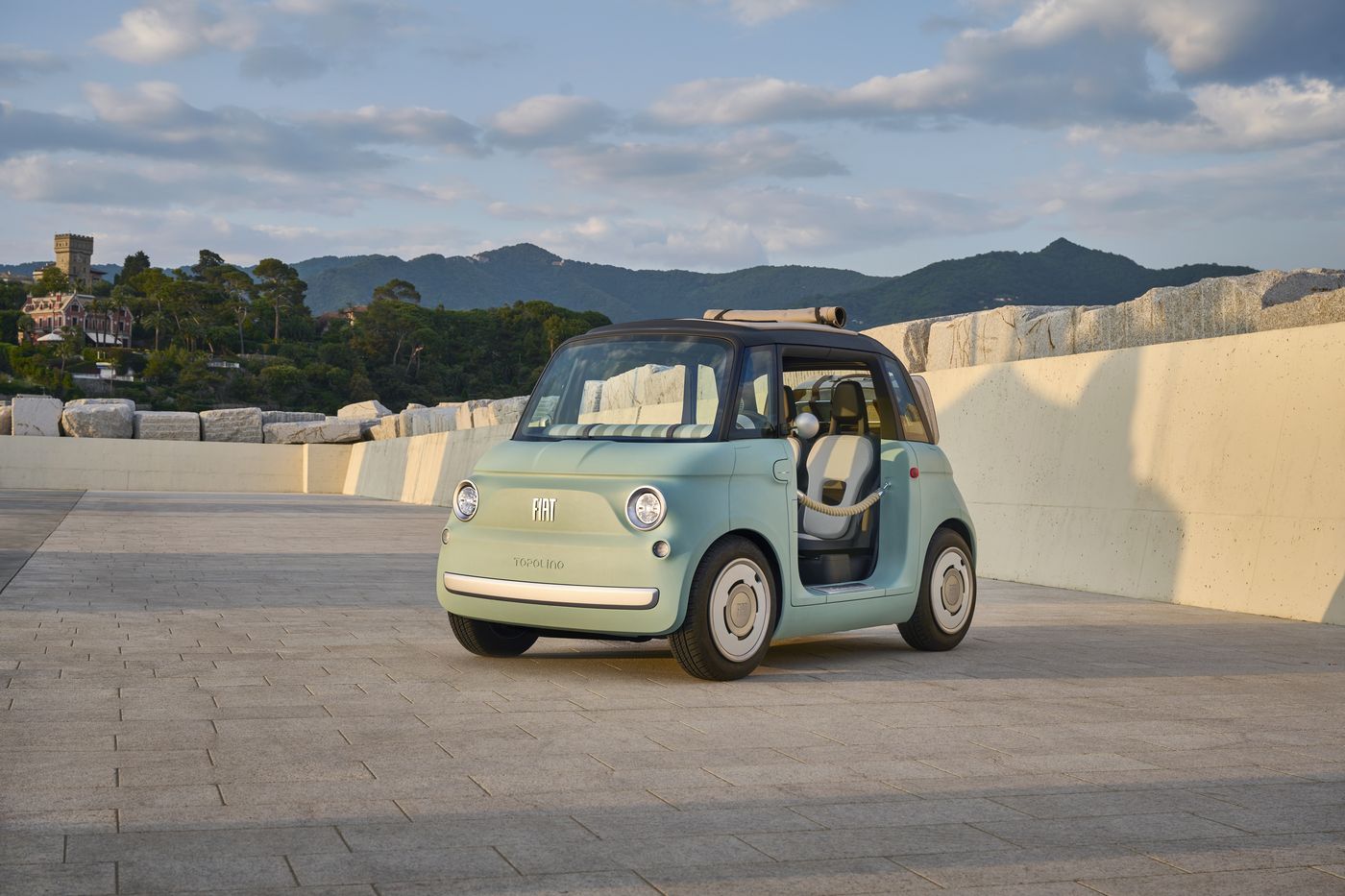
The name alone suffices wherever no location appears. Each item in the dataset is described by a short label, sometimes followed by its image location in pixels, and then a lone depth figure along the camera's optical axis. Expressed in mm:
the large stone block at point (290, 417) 63566
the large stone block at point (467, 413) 39691
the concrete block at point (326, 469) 55531
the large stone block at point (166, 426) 55716
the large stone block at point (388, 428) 49994
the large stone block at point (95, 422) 53562
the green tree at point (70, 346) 127750
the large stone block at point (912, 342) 16703
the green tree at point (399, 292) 142325
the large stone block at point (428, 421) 44231
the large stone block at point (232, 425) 57812
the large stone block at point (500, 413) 36062
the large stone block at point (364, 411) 61375
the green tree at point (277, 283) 145750
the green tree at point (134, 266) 175125
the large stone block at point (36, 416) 52969
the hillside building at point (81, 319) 143500
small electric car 6746
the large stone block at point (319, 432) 58219
